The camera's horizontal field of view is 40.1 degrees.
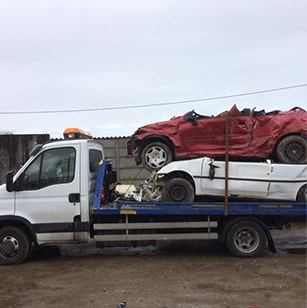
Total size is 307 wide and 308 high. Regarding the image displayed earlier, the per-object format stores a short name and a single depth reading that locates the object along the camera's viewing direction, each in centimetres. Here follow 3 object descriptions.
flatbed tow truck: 772
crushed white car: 784
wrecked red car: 797
